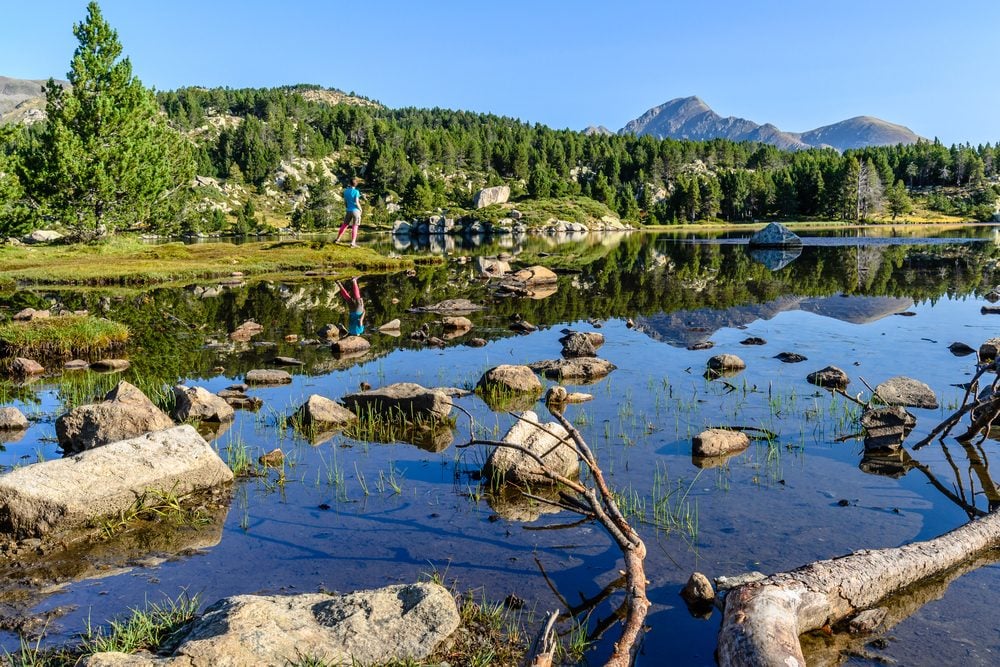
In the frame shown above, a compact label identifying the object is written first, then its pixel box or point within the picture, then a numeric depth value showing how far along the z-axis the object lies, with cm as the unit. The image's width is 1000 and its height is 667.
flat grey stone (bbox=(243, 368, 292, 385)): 1845
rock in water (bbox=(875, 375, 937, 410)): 1452
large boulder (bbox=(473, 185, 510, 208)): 18200
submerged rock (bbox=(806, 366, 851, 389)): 1661
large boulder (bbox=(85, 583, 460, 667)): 577
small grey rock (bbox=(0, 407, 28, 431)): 1452
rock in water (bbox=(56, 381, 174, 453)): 1265
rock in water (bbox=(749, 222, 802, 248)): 7400
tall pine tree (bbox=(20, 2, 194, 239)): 5097
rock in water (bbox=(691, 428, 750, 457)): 1224
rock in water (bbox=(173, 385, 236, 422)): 1480
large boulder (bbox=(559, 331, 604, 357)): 2097
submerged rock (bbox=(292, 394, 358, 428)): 1438
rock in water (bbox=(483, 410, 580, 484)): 1098
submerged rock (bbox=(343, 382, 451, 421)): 1455
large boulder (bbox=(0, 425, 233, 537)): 896
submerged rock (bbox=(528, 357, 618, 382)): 1845
